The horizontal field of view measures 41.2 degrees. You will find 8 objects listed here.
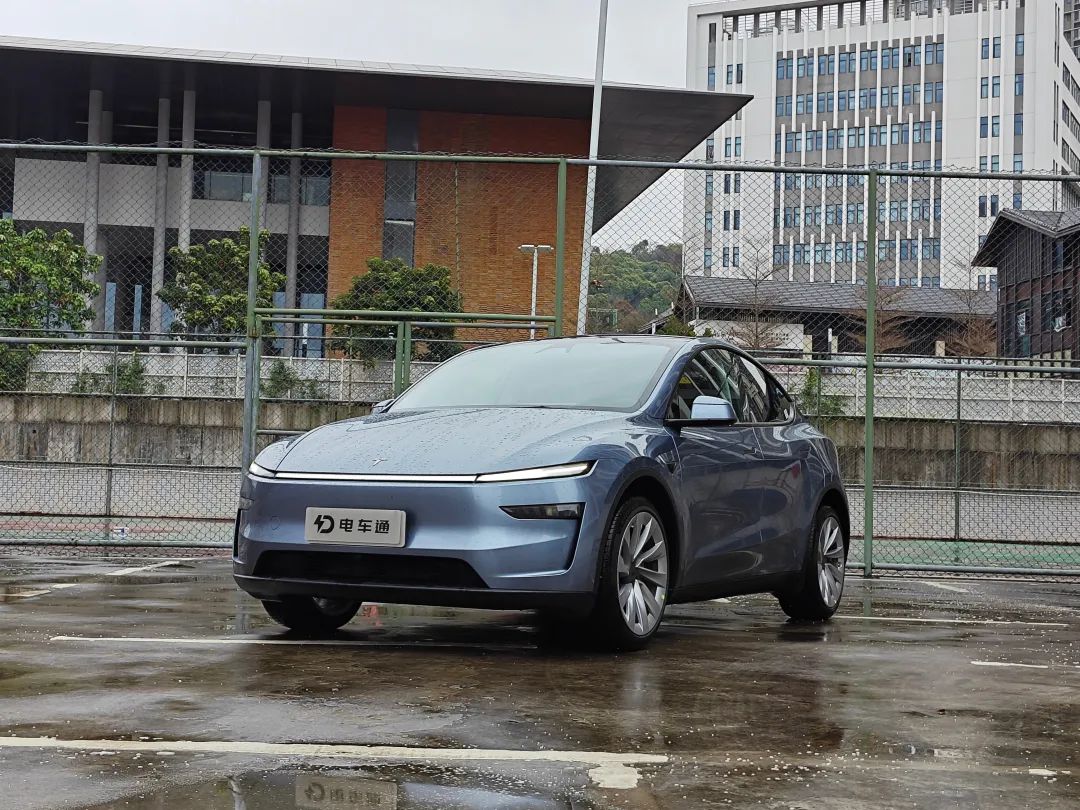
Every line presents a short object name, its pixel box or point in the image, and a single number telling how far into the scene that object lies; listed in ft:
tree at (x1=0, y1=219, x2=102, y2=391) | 52.60
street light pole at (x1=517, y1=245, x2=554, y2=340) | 63.35
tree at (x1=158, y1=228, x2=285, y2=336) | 83.56
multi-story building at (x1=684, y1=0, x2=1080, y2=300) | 356.18
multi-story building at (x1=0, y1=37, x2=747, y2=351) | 131.03
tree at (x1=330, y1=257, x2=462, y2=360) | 46.88
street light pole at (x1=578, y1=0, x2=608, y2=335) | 37.27
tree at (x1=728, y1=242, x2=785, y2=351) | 59.26
